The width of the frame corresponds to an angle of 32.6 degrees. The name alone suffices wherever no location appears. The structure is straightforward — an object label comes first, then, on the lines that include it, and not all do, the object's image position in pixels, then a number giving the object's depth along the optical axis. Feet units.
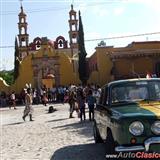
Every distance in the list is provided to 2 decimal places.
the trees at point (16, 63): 112.37
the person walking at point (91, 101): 38.06
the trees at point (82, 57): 103.67
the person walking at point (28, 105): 45.17
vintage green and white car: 15.89
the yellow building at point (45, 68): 101.79
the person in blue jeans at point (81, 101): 39.93
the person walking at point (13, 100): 79.94
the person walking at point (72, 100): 43.31
